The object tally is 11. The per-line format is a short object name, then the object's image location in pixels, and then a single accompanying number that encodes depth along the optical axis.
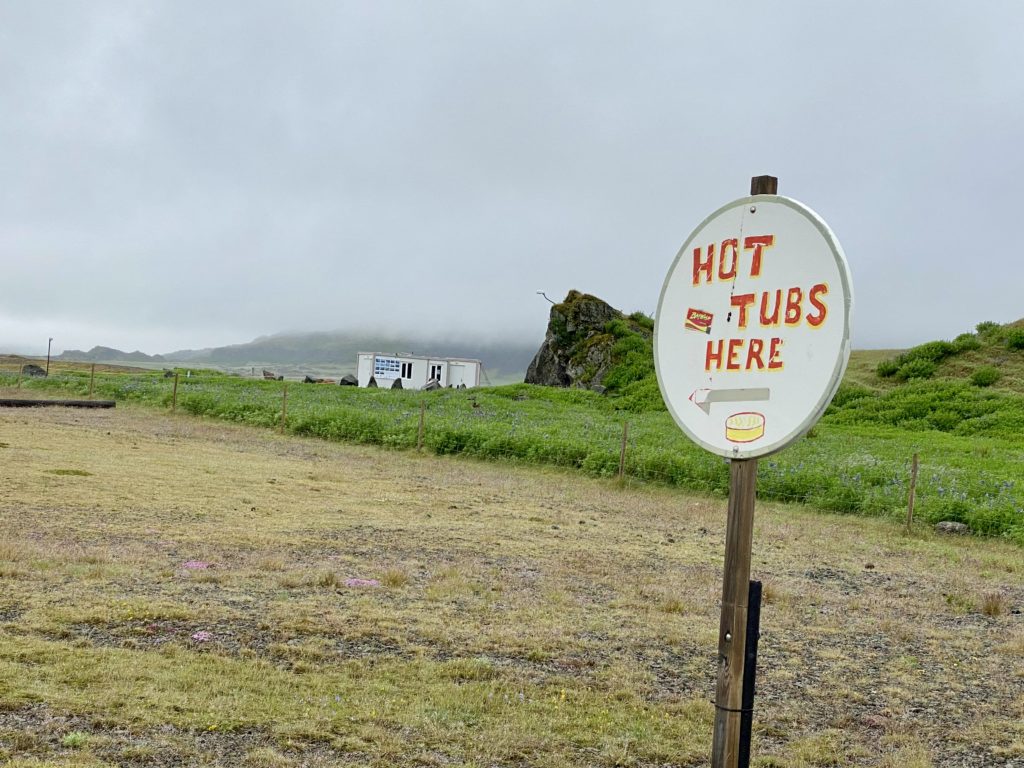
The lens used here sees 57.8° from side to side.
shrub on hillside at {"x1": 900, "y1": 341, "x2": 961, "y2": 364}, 33.66
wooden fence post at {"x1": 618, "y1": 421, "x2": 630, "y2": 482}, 18.98
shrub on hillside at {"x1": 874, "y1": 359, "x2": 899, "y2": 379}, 33.91
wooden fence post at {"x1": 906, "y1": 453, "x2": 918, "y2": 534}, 14.76
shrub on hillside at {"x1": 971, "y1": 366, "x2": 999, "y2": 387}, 29.94
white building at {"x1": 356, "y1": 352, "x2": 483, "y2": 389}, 64.50
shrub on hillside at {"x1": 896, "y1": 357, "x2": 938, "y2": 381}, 32.61
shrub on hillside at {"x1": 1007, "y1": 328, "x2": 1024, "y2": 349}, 32.25
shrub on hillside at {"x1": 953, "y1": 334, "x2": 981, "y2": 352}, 33.34
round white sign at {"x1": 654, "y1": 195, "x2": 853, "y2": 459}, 3.21
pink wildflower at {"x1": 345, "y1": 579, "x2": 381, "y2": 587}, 8.65
